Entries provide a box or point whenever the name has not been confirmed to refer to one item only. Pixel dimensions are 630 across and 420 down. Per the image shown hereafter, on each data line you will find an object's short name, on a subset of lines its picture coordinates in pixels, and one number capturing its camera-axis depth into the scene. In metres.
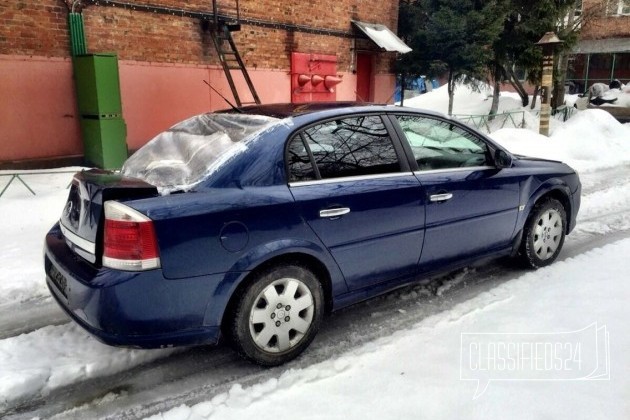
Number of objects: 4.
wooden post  11.66
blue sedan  2.58
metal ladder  9.70
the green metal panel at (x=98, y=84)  7.81
